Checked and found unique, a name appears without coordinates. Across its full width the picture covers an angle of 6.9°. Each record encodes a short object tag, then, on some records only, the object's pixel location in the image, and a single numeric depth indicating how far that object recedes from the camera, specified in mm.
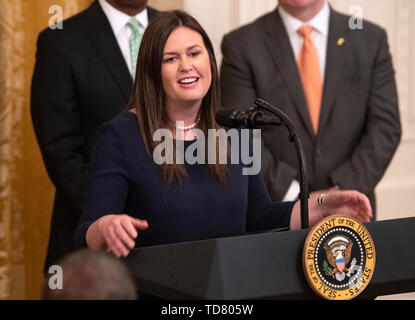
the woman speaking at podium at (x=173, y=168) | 8289
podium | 7845
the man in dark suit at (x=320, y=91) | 9376
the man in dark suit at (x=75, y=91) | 9056
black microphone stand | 8102
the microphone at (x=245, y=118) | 8081
